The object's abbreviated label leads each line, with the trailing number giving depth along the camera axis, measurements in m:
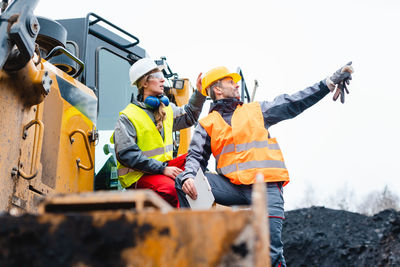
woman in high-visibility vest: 3.38
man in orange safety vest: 3.05
